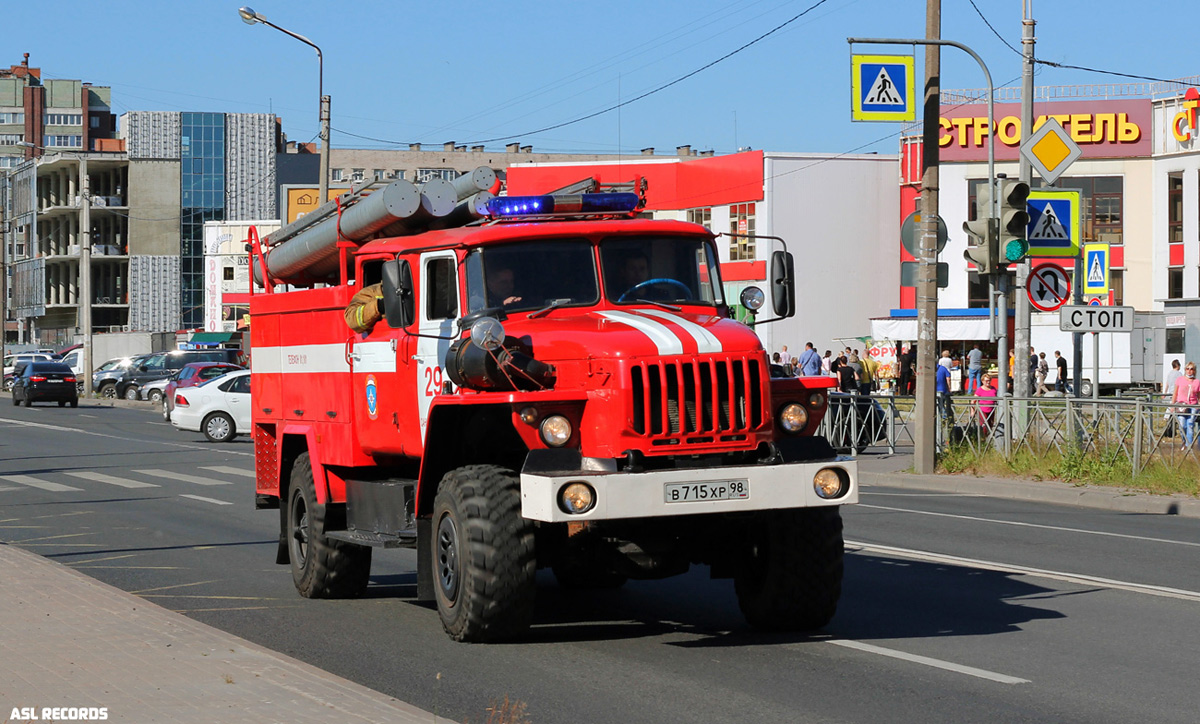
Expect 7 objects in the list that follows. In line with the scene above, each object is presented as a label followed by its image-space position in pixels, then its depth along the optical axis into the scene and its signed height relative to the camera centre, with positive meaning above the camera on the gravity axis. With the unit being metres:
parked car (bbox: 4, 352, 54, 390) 74.31 +0.20
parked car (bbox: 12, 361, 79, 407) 53.75 -0.77
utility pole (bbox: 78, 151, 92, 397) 60.78 +2.72
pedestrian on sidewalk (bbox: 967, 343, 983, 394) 36.97 -0.18
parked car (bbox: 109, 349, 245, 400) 59.16 -0.23
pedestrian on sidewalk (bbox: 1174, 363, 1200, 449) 26.56 -0.48
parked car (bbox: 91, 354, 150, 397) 62.25 -0.53
